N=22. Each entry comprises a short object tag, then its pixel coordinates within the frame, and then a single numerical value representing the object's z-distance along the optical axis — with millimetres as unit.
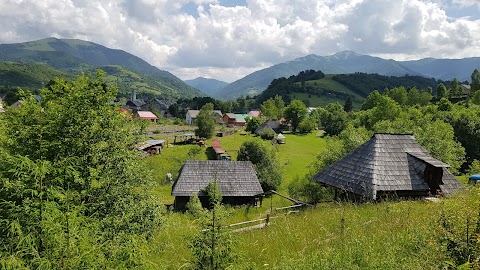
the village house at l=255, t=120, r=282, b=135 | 80344
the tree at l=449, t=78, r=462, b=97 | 105688
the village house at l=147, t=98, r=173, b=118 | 144500
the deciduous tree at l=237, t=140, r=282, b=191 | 44312
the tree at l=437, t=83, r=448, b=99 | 109812
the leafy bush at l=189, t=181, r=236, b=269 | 5477
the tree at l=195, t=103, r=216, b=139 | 72375
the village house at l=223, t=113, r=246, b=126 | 125262
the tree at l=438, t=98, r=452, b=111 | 71725
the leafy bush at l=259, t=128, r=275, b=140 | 77188
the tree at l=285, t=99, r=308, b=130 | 97438
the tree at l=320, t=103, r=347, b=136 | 91125
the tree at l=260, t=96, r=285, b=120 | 110875
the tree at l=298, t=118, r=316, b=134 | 93500
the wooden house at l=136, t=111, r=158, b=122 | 113375
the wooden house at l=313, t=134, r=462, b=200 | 18391
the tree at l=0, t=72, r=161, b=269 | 10312
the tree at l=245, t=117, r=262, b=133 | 89375
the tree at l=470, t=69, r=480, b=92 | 101125
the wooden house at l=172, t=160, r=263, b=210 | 35531
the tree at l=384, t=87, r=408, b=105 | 96081
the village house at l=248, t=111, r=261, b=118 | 144088
